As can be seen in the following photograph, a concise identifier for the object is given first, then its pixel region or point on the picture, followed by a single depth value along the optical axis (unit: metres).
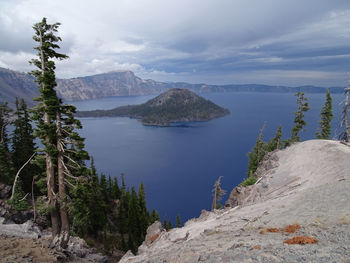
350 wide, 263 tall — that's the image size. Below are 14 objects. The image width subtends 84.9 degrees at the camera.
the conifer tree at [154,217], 49.84
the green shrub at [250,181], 23.45
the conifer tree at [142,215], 46.76
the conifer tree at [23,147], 33.81
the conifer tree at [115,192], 62.53
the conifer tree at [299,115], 40.20
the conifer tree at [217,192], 27.15
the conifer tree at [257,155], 46.77
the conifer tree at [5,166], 28.17
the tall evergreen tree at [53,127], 12.30
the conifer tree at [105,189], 57.44
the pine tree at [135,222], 45.72
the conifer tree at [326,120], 40.66
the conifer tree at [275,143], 49.62
